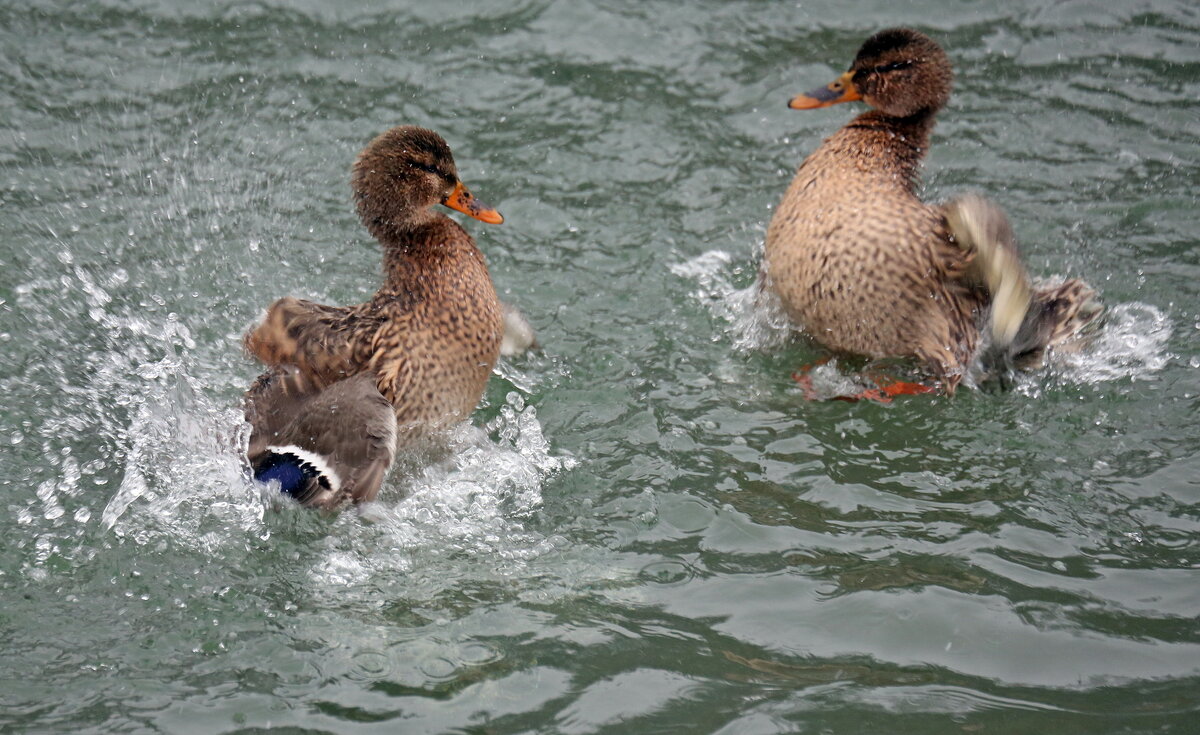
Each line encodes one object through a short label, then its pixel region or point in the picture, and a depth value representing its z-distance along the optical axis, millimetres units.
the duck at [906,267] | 10883
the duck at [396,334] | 9594
